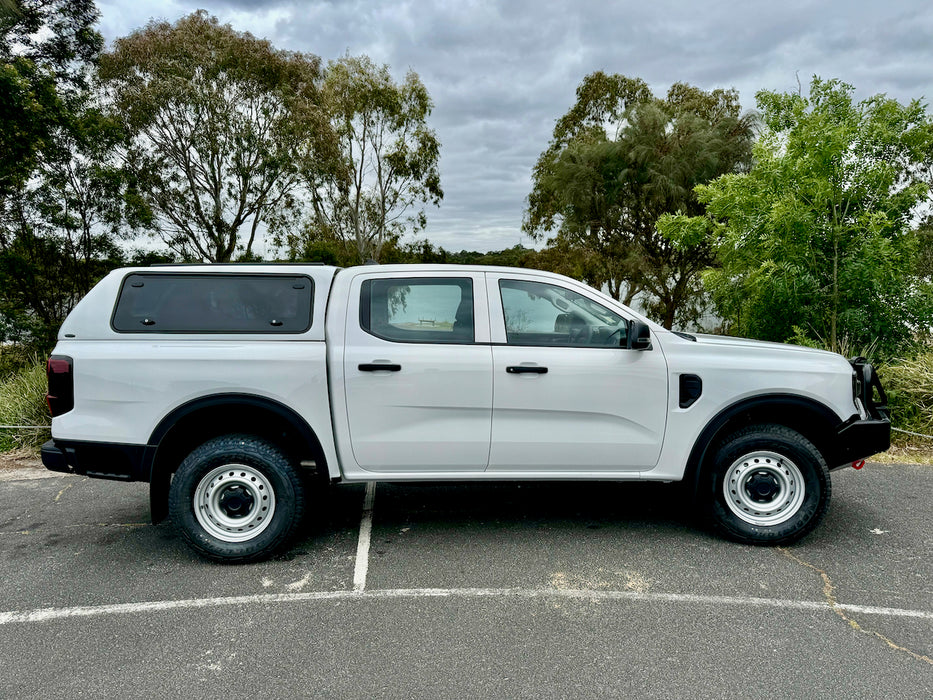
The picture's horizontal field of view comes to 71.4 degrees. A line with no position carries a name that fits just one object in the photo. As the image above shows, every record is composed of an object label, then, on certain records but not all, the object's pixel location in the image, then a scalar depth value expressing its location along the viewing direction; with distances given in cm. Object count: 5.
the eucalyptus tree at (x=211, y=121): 1752
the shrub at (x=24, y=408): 782
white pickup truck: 411
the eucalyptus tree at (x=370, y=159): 2369
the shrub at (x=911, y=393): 784
